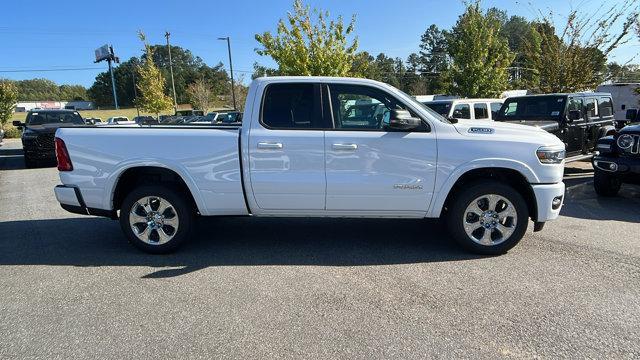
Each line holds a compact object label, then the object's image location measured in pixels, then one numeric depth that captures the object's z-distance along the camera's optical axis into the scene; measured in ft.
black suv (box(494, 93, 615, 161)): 30.60
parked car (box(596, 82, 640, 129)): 75.72
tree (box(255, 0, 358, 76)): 58.18
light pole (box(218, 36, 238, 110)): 127.75
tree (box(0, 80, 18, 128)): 137.08
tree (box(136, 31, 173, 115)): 129.23
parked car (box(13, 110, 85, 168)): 44.04
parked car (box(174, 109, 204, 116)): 149.78
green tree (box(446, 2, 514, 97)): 70.64
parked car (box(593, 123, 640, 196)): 23.11
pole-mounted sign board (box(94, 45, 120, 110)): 253.24
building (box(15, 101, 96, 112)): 317.95
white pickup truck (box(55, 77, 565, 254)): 15.40
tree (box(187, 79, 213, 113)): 184.13
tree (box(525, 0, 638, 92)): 51.24
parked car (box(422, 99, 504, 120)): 37.93
